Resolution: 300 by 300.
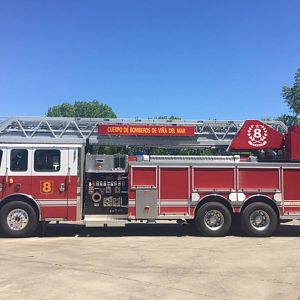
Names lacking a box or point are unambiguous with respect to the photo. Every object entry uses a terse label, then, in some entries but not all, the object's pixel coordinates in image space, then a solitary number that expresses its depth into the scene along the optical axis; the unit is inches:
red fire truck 359.4
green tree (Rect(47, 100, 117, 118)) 2706.5
